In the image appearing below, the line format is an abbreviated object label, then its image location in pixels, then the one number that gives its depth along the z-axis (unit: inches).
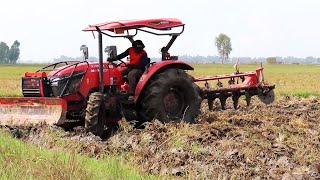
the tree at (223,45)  6809.1
